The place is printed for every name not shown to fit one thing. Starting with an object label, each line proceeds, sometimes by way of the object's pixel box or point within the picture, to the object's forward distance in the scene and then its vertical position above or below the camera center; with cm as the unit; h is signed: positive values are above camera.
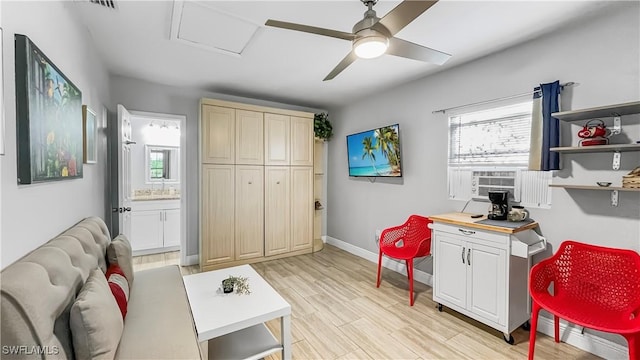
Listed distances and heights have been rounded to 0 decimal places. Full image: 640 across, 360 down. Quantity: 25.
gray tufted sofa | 88 -53
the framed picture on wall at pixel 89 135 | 204 +30
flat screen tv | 360 +31
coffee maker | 246 -27
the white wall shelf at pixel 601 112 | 175 +43
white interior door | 285 -6
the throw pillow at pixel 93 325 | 108 -62
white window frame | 237 +0
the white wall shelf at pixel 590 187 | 181 -8
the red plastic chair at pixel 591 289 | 167 -80
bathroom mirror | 492 +17
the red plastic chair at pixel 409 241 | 288 -77
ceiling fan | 149 +87
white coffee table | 168 -90
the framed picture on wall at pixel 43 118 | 115 +27
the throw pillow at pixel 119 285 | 159 -69
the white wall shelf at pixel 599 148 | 176 +18
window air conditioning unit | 255 -7
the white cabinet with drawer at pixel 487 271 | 217 -82
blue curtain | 219 +37
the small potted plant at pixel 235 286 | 204 -84
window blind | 251 +38
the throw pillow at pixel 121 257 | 197 -60
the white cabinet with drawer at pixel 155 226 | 430 -84
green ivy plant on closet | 466 +81
